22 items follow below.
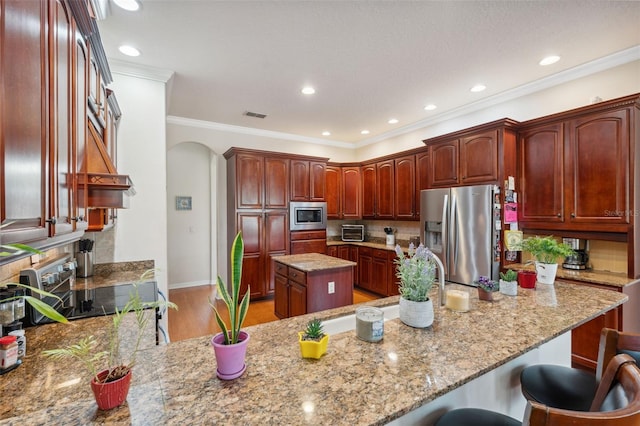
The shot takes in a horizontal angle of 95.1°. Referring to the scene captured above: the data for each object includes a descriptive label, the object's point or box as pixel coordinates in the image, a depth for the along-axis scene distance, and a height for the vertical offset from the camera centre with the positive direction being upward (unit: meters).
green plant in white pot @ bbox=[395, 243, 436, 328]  1.36 -0.35
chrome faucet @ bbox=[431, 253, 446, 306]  1.45 -0.40
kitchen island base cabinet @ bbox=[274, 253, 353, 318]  3.09 -0.85
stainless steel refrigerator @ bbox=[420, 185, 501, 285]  3.09 -0.22
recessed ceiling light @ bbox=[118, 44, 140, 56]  2.53 +1.43
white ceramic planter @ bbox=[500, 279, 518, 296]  1.85 -0.49
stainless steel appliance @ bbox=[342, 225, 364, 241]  5.69 -0.42
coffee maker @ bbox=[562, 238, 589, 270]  2.93 -0.45
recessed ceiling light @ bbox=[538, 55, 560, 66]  2.75 +1.44
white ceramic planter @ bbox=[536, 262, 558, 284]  2.11 -0.45
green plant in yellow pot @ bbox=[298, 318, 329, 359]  1.07 -0.48
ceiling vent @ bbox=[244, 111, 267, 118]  4.25 +1.44
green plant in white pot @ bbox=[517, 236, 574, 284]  2.02 -0.30
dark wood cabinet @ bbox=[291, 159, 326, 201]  4.98 +0.55
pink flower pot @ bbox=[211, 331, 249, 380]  0.92 -0.47
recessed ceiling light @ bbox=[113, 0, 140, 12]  1.98 +1.44
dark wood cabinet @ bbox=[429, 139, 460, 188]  3.61 +0.60
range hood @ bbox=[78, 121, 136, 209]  1.43 +0.16
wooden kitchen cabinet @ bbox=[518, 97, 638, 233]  2.52 +0.39
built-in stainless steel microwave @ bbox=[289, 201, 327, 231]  4.90 -0.06
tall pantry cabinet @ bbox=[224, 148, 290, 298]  4.48 +0.04
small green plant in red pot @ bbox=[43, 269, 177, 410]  0.79 -0.45
